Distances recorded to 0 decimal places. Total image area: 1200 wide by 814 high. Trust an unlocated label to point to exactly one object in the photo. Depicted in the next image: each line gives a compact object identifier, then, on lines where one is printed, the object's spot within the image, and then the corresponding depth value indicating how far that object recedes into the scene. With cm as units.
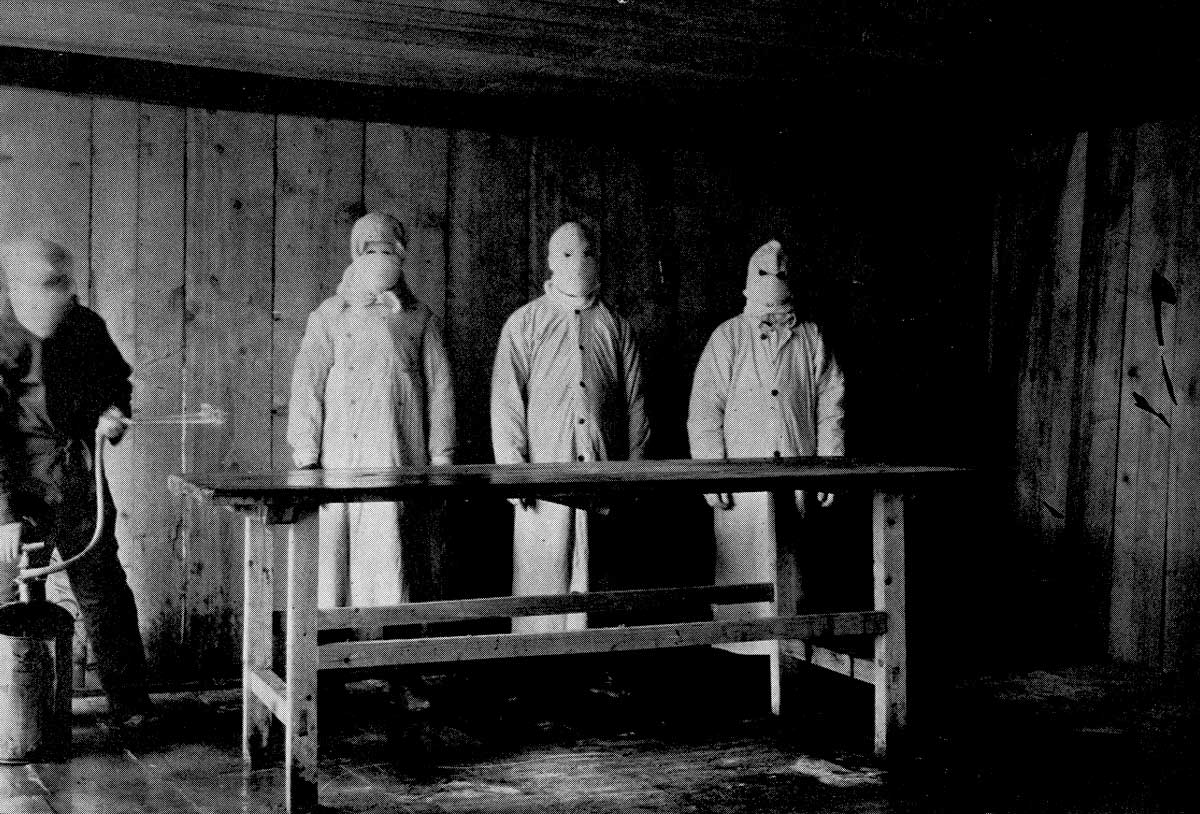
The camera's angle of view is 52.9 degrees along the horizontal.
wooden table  354
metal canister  397
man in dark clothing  439
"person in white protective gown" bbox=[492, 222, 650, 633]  538
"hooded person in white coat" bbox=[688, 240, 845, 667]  554
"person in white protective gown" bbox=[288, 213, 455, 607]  514
